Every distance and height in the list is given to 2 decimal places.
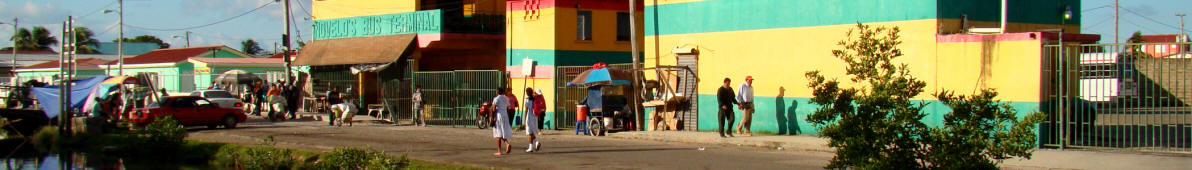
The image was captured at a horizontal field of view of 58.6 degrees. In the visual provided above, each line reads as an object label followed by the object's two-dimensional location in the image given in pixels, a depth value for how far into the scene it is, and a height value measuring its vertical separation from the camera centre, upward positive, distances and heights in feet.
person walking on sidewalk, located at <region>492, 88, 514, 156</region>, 51.52 -1.86
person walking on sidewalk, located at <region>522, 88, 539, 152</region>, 52.89 -1.81
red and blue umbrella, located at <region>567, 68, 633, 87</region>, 69.72 +0.41
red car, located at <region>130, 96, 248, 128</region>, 82.53 -2.38
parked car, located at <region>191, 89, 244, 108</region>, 106.81 -1.54
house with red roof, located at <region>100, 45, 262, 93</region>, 147.33 +2.95
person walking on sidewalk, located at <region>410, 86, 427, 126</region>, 86.99 -1.68
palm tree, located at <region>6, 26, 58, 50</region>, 317.01 +13.06
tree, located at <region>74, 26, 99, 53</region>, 295.56 +12.28
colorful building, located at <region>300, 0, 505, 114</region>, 95.91 +3.86
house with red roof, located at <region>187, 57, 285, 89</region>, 137.24 +2.44
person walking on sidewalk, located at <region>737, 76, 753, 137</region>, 63.16 -0.99
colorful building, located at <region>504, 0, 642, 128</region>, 83.41 +3.76
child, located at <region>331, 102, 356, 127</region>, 86.07 -2.24
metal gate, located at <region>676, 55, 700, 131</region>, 70.59 -0.31
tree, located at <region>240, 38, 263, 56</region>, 325.21 +11.11
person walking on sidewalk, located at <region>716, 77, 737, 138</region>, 61.87 -1.09
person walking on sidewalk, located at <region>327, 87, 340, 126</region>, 96.53 -1.33
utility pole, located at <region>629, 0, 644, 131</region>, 72.54 +1.38
